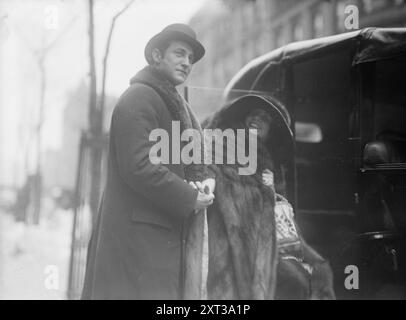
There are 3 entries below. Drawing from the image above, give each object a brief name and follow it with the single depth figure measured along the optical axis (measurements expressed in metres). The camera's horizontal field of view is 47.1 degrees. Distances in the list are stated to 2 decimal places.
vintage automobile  3.15
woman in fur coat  2.93
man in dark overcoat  2.73
